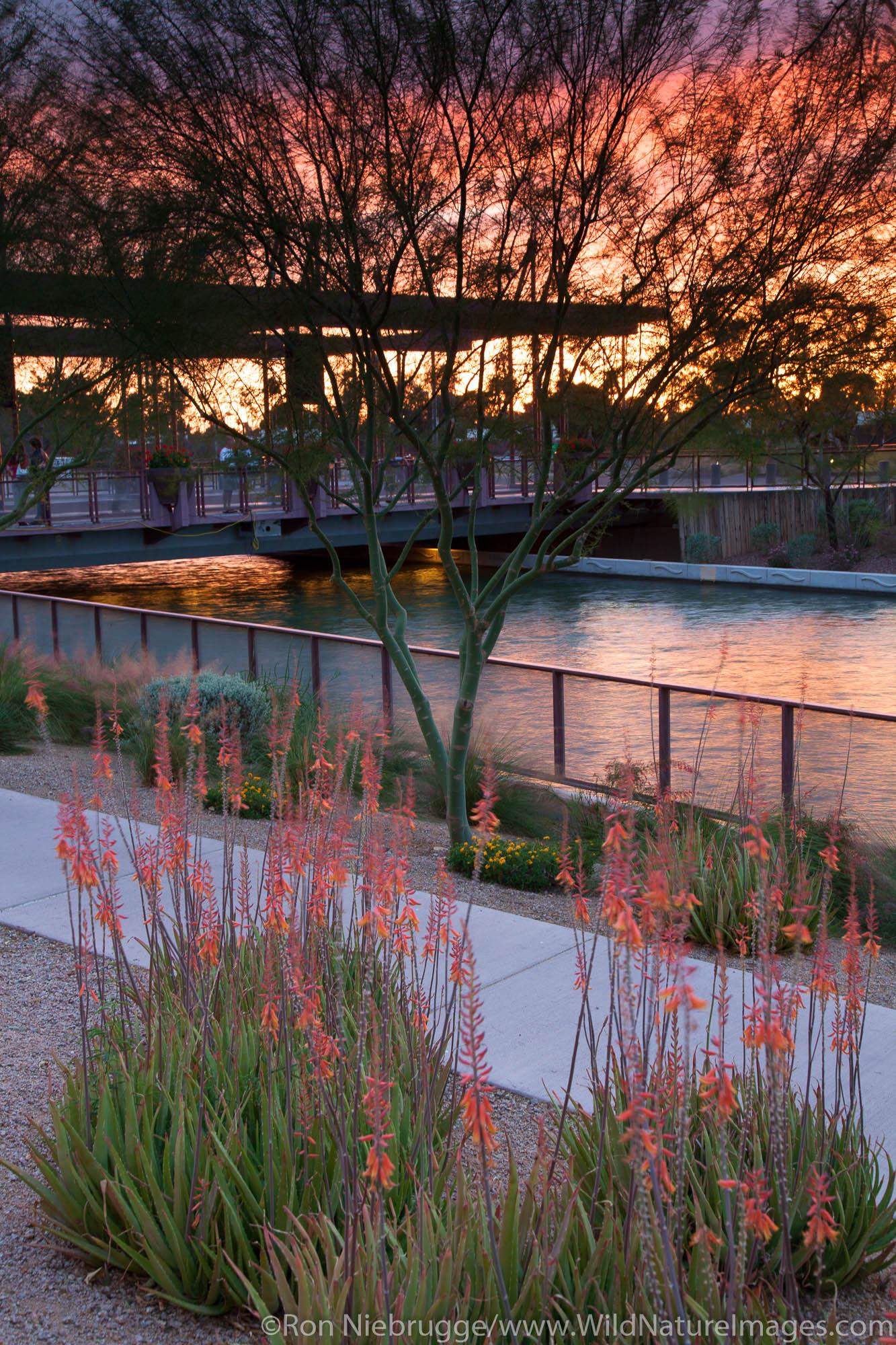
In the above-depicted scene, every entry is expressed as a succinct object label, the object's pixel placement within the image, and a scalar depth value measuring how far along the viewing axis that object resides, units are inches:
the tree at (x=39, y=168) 468.1
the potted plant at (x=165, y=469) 1247.4
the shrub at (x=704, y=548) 1585.9
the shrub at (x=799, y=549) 1502.2
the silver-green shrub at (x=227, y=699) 501.7
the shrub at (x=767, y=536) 1579.7
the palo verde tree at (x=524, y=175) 331.6
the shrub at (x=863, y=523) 1509.6
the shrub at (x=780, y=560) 1492.4
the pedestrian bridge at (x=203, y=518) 1253.7
